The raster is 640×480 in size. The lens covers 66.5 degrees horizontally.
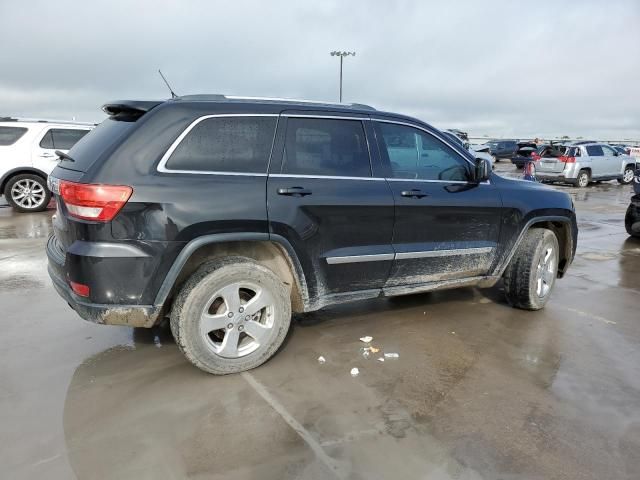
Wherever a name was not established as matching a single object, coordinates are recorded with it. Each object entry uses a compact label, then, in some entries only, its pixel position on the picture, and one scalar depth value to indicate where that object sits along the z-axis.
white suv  9.85
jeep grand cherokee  2.94
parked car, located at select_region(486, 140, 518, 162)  36.25
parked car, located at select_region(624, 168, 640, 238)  8.06
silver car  18.58
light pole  38.75
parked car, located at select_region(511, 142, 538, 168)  26.53
